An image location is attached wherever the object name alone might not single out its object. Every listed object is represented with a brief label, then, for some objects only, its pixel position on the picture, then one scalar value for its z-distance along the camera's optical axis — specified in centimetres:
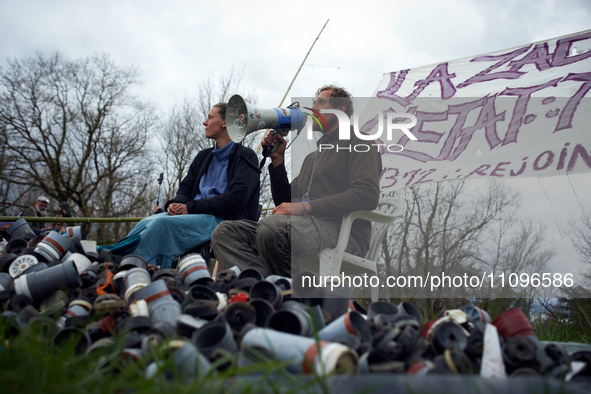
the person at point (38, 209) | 819
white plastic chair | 289
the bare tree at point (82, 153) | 1850
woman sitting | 326
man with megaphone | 286
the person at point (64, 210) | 956
